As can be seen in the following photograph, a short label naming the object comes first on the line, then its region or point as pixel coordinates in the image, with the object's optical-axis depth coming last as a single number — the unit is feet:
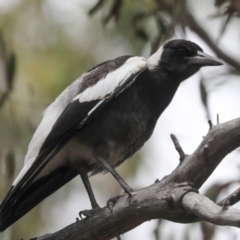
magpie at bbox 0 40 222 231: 19.39
